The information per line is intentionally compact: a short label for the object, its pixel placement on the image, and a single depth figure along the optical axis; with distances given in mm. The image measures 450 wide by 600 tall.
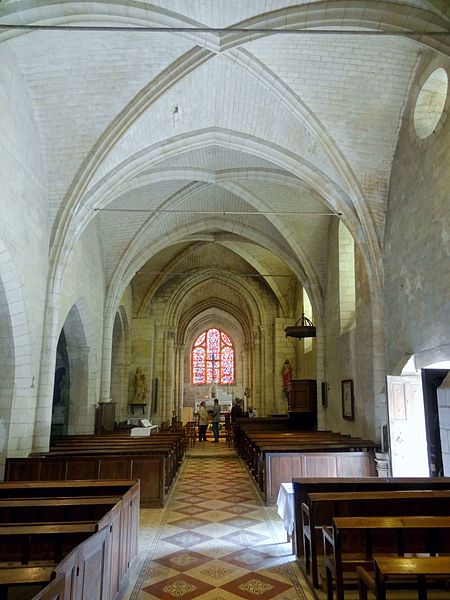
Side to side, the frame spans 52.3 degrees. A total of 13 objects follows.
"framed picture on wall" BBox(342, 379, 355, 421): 10695
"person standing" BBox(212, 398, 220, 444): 17031
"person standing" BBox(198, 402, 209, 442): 17281
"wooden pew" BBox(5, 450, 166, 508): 7281
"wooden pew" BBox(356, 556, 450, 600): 2338
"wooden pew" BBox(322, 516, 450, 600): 3156
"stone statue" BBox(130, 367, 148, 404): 18245
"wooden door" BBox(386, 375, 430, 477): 7957
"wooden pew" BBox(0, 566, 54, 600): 2242
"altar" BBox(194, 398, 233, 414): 24516
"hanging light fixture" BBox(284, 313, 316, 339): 13812
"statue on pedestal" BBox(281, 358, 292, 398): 18998
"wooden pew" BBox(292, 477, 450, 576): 4848
